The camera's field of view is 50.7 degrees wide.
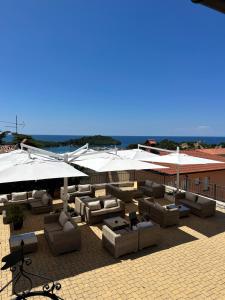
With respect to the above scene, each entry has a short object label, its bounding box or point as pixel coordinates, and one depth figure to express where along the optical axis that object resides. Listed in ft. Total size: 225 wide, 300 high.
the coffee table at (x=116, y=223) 25.36
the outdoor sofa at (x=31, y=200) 33.35
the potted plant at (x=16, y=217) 27.73
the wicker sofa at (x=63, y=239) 22.18
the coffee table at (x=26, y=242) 21.80
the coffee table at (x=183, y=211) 32.17
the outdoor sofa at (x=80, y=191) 39.09
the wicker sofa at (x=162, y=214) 28.91
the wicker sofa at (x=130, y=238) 21.93
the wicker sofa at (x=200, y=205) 32.53
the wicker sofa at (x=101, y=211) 29.91
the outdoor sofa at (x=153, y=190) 42.42
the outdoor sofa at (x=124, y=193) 39.47
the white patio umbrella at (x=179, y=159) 36.60
